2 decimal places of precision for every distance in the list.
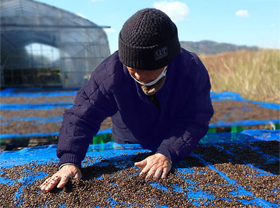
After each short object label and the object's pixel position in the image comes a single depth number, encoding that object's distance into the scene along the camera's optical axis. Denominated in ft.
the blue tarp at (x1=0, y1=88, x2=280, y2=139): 12.25
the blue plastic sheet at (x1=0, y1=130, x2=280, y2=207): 4.26
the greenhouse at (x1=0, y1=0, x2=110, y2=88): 35.86
